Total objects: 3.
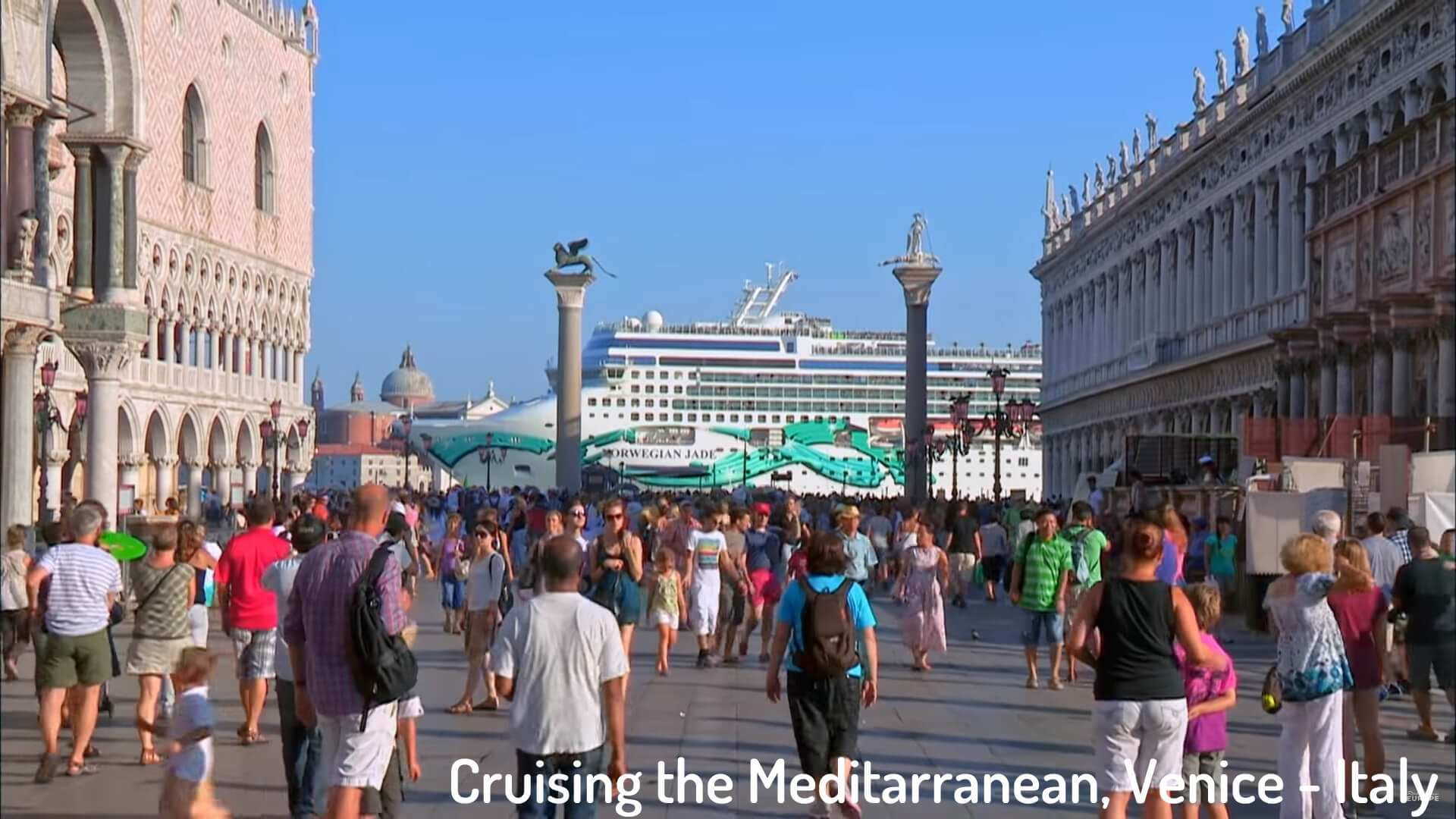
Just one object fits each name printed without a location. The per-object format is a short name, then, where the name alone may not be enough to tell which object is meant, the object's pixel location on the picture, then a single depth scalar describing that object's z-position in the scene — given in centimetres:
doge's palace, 2034
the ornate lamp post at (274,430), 5218
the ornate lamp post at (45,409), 3278
